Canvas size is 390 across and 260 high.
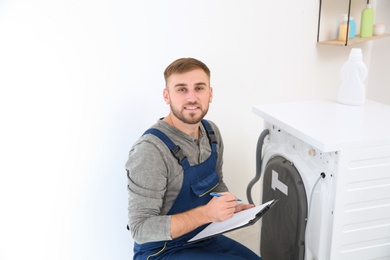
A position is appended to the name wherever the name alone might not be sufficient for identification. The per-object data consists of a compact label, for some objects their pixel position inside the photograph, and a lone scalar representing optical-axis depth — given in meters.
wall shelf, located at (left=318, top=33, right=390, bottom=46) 2.42
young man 1.40
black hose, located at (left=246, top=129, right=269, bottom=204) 1.71
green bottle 2.55
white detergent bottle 1.69
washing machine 1.31
